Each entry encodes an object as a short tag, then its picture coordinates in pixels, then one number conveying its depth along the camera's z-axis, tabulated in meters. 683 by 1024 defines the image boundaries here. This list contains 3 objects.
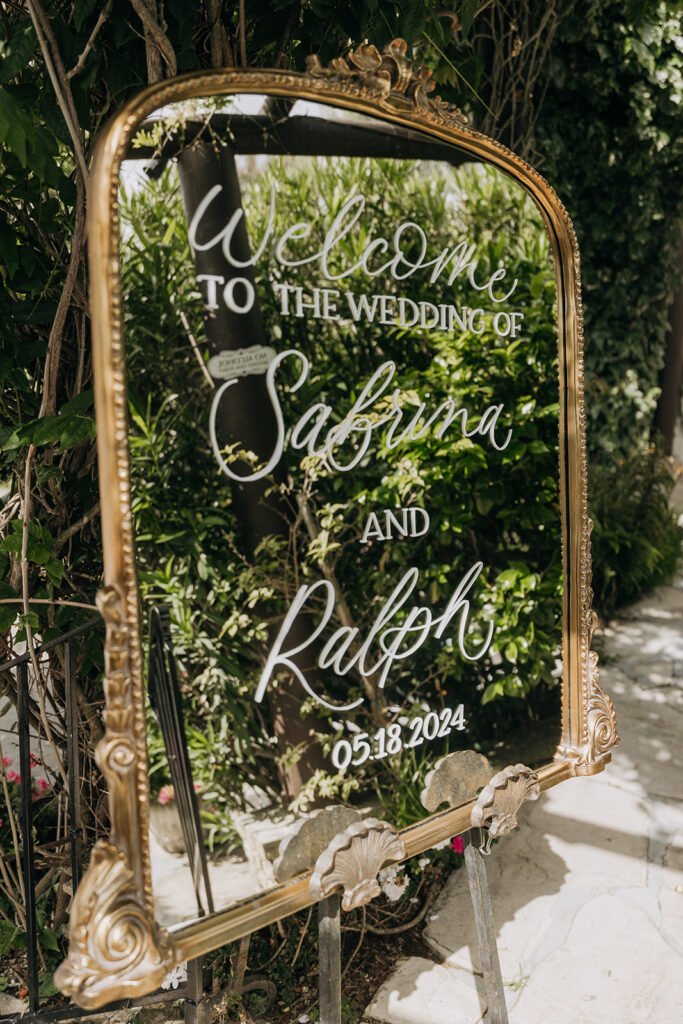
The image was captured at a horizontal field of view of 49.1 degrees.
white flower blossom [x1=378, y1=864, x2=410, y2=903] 1.64
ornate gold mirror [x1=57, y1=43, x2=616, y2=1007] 1.02
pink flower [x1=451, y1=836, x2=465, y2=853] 1.95
